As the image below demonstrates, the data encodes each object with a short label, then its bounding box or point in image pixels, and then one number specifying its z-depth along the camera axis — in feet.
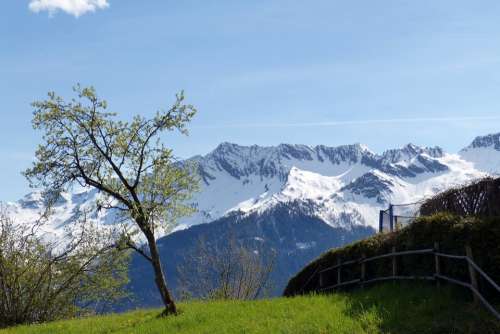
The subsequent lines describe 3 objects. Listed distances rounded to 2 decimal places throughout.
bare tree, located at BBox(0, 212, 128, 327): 115.65
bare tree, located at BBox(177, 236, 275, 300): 158.68
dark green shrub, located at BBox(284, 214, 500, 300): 61.62
